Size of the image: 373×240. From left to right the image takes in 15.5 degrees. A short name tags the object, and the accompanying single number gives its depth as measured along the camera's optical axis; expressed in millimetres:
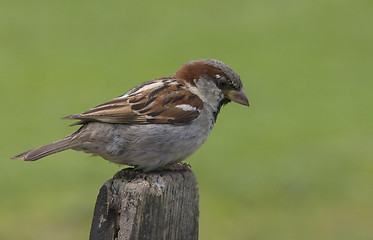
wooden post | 6367
